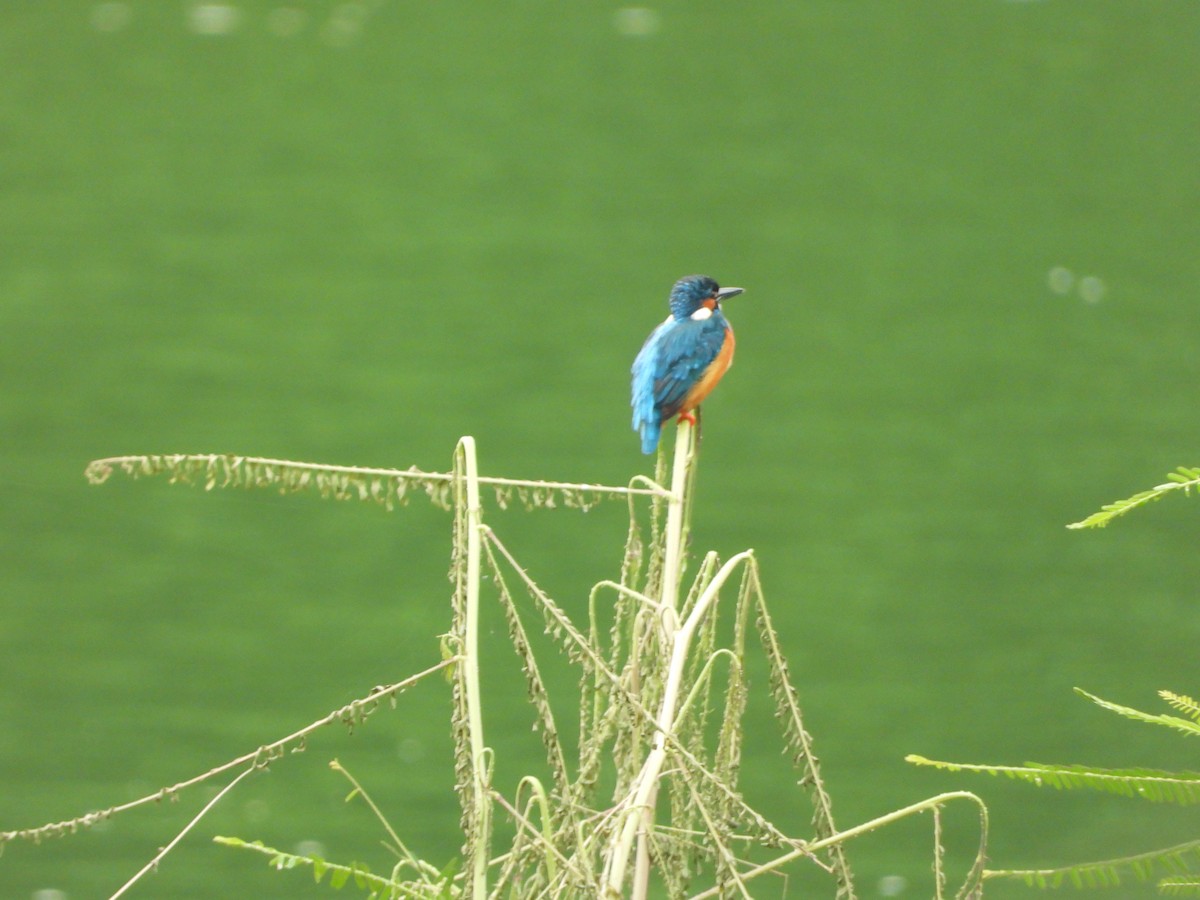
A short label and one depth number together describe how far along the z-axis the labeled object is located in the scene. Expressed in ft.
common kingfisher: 49.87
